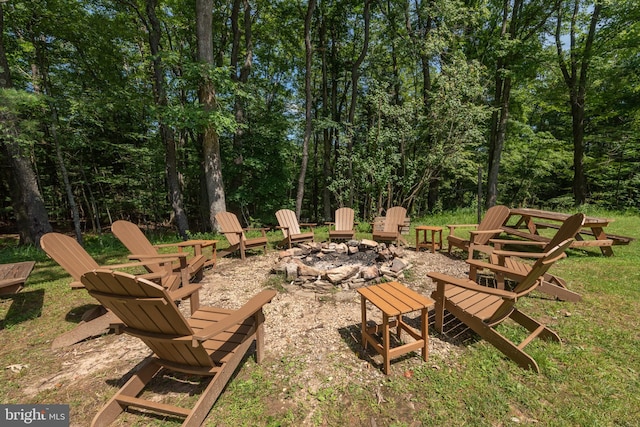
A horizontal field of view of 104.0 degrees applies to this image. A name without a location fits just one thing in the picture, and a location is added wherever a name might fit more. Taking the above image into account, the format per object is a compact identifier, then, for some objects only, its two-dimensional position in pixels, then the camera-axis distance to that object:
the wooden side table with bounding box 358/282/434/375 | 1.96
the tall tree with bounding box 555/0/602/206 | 8.20
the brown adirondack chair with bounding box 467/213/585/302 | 2.43
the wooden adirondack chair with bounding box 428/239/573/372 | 1.95
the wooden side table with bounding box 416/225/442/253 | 4.97
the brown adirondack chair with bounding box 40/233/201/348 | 2.37
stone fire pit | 3.66
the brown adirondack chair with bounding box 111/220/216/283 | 3.21
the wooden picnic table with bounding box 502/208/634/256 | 4.25
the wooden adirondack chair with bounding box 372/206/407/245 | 5.24
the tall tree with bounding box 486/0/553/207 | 7.88
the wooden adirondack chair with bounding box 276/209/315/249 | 5.27
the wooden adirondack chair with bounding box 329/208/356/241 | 5.88
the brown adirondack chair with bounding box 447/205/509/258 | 4.09
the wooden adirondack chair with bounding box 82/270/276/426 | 1.38
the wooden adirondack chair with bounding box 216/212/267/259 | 4.82
